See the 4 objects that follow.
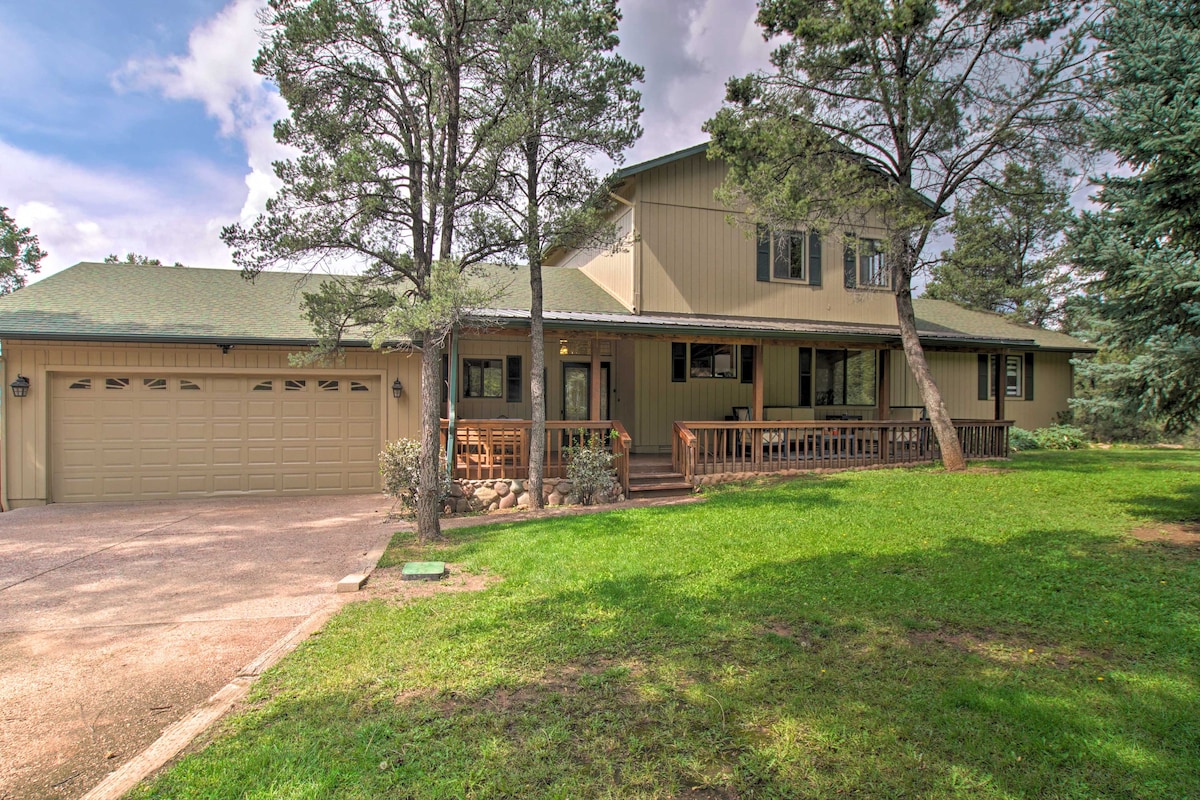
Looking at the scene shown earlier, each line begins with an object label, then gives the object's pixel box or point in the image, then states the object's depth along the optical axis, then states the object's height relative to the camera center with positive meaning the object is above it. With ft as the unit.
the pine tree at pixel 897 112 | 33.09 +17.43
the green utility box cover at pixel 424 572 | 17.62 -5.30
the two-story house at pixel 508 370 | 32.83 +2.05
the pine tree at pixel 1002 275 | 83.97 +20.03
